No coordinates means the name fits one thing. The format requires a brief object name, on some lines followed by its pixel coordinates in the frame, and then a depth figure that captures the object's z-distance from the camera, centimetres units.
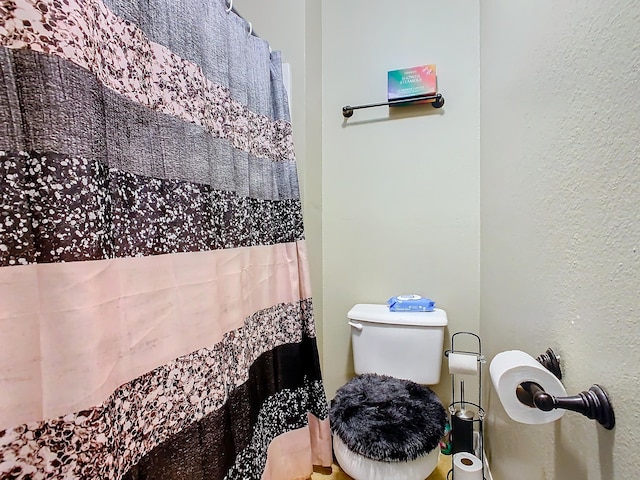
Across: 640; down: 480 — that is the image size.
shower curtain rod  108
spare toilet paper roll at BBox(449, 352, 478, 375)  124
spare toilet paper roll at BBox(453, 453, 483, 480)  113
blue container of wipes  151
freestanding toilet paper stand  128
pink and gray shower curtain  50
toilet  107
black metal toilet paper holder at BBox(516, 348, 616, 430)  48
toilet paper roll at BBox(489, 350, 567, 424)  58
